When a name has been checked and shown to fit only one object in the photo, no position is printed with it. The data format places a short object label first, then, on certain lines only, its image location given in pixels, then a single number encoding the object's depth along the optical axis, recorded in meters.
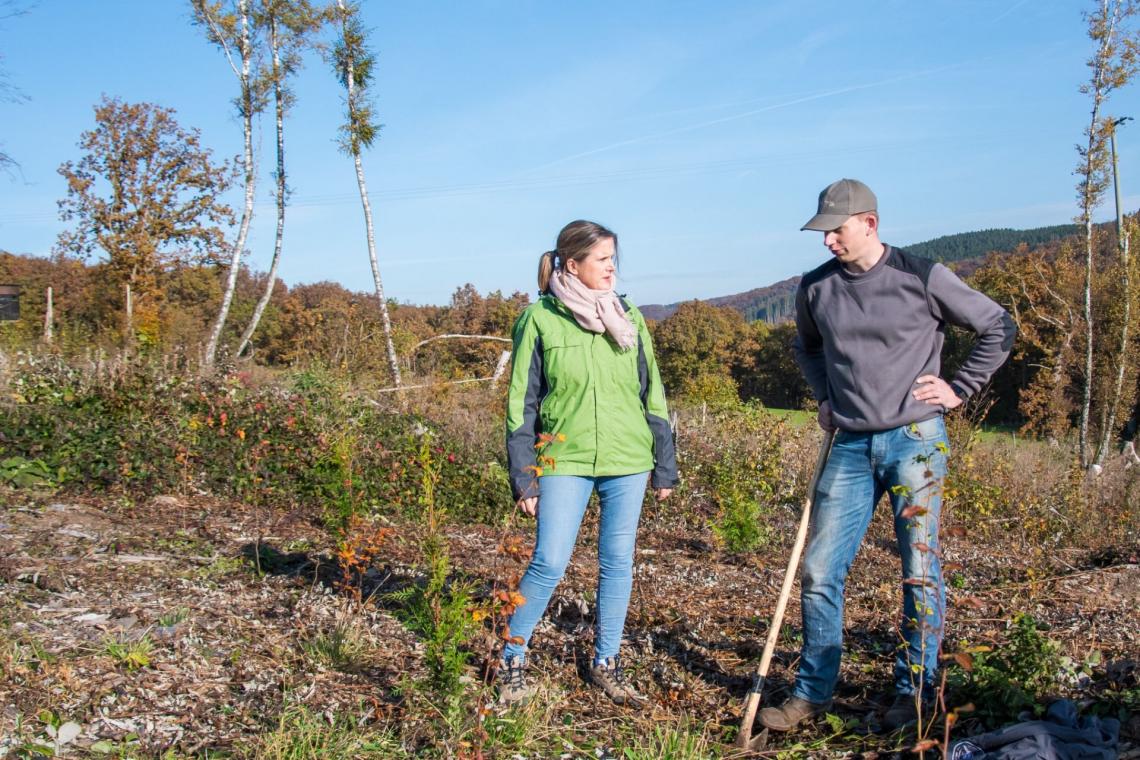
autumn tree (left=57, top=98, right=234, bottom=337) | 23.62
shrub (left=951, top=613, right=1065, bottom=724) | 2.77
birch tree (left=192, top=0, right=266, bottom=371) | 18.34
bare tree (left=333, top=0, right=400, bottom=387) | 16.12
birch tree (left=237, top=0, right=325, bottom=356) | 18.20
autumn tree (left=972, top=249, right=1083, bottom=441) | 31.66
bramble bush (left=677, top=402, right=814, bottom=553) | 5.84
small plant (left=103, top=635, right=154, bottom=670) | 3.26
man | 2.81
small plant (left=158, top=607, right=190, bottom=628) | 3.68
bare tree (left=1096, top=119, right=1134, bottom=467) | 26.09
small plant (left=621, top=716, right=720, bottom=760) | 2.66
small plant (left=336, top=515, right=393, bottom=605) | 3.72
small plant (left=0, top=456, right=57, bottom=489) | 6.38
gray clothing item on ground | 2.39
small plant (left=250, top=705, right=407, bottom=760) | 2.59
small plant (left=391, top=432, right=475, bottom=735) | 2.92
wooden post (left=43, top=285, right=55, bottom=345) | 11.48
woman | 3.10
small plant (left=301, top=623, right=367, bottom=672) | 3.38
